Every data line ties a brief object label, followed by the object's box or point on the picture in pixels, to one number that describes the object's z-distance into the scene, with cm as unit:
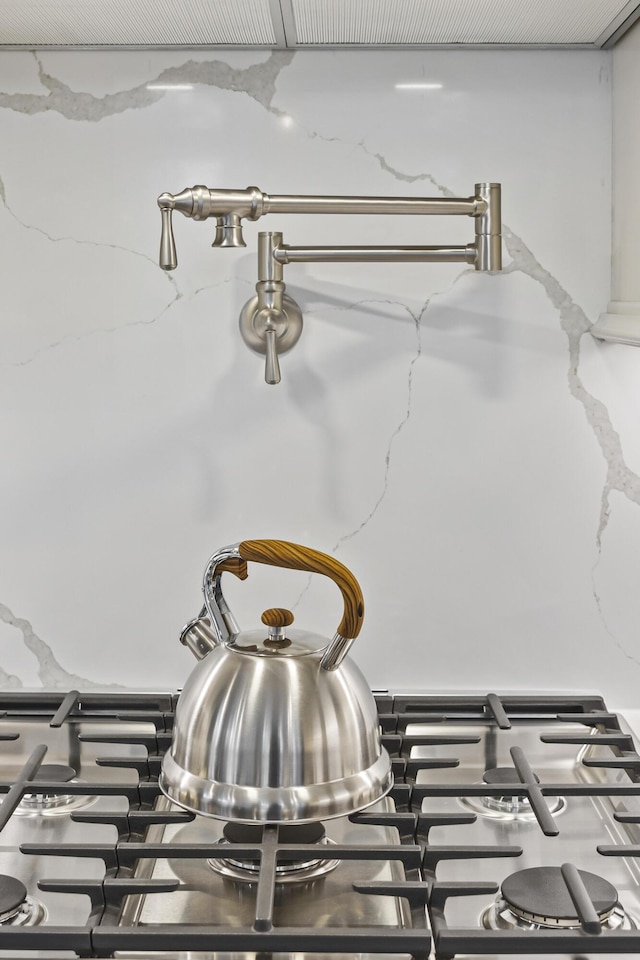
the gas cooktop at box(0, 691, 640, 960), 80
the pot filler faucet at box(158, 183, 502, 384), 107
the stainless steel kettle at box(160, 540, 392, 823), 91
